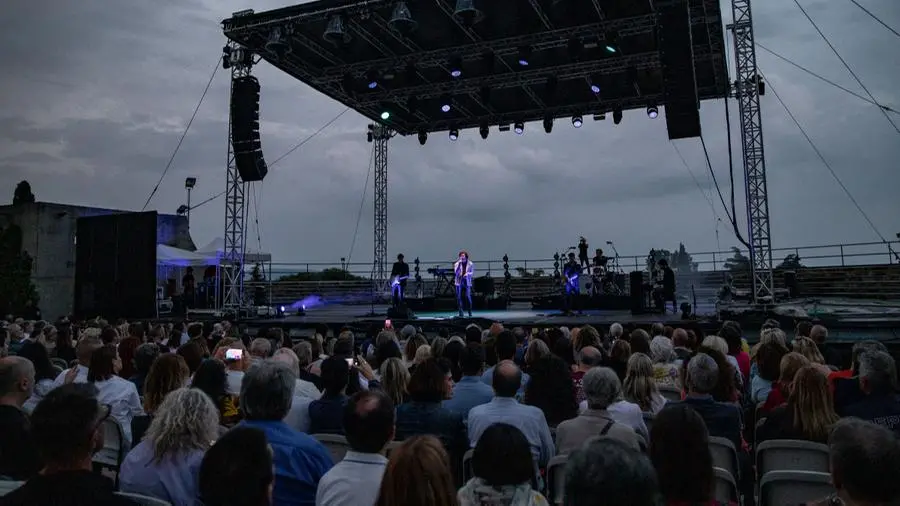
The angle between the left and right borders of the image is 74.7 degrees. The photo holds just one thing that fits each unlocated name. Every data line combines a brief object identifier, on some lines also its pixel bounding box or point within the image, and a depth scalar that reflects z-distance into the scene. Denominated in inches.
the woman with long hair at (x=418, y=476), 65.6
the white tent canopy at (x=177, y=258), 695.1
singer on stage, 550.3
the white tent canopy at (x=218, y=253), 729.6
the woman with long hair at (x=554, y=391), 151.2
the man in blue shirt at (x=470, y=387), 158.9
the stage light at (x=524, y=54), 551.2
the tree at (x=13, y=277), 564.7
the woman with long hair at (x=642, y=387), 153.6
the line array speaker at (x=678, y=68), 399.9
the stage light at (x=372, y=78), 606.2
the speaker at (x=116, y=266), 559.2
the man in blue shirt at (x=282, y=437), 98.0
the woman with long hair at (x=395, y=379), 160.2
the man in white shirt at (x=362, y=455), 85.4
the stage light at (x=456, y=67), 572.1
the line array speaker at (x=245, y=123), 528.4
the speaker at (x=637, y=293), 543.5
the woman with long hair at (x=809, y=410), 122.3
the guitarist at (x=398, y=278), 576.0
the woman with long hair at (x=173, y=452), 96.9
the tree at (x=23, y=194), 914.7
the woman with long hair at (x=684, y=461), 73.9
